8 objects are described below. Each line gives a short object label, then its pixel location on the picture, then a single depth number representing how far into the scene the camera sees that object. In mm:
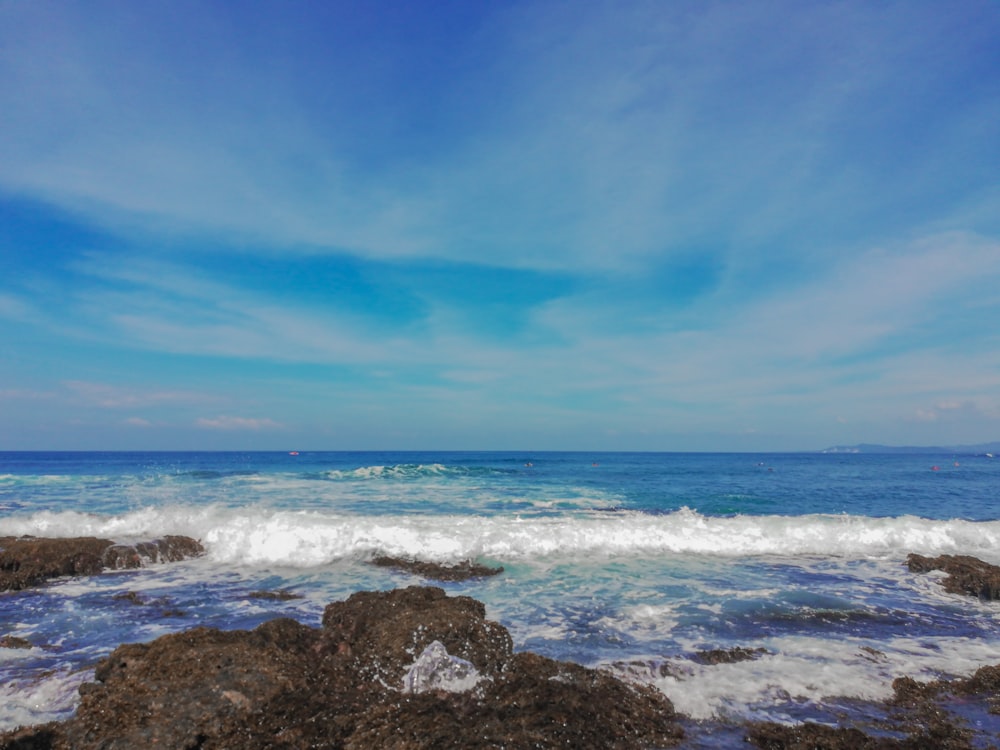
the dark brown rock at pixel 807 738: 4742
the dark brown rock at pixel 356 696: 4645
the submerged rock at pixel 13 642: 7355
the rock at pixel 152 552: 12195
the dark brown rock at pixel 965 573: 10627
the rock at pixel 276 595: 9961
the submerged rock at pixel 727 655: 6953
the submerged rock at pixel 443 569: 11664
